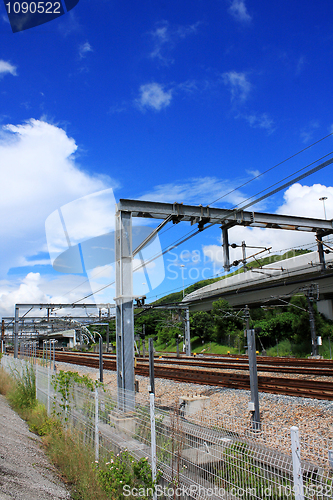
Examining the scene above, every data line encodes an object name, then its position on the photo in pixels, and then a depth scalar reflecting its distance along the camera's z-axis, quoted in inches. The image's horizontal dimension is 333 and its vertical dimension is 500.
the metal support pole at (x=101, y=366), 591.3
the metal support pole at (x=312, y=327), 1076.5
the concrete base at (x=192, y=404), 409.6
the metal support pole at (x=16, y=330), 1275.3
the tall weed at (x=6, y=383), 669.0
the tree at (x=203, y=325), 2185.0
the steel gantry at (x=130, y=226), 431.5
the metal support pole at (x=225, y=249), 502.9
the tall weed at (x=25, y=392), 522.9
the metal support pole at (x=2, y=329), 1890.9
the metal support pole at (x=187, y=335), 1583.4
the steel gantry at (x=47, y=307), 1286.0
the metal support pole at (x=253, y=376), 332.2
